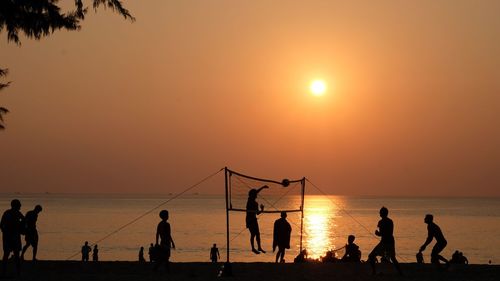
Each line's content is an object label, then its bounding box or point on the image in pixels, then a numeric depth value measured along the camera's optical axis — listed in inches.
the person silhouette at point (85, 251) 1698.8
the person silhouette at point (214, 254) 1724.9
